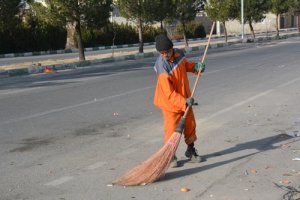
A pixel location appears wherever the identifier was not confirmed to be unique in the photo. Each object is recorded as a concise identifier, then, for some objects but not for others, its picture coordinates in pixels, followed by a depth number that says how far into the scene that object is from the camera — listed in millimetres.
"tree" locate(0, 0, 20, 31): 21984
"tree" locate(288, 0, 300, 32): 51334
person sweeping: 5484
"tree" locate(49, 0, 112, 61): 24297
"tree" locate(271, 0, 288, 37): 48094
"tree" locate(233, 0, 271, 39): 43281
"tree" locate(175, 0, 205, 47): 35516
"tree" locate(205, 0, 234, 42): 40344
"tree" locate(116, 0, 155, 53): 30281
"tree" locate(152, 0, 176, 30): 30969
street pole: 40125
